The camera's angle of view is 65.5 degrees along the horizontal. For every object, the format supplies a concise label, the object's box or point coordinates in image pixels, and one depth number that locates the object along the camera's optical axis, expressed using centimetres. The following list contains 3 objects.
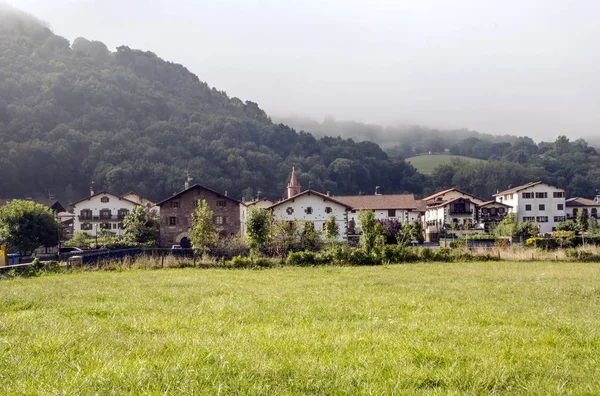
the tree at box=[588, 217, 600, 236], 6050
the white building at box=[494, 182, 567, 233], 8012
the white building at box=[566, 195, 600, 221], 8821
